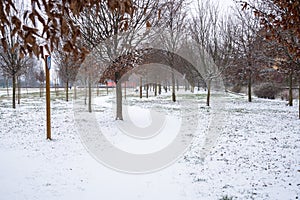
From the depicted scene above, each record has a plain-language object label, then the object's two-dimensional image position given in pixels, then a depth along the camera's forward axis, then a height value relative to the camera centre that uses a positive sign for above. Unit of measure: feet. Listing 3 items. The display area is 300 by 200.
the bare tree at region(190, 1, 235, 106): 57.16 +10.94
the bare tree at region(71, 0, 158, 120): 30.27 +7.15
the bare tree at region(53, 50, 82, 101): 72.03 +5.73
